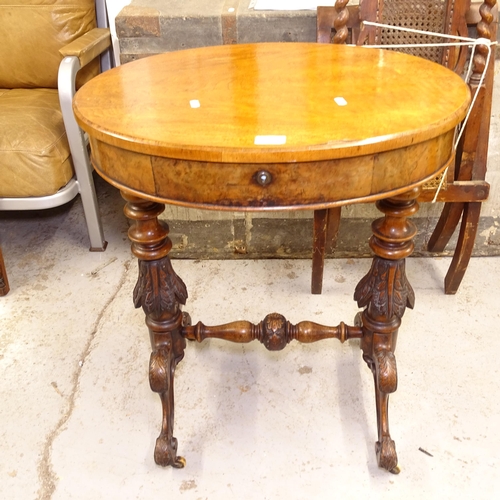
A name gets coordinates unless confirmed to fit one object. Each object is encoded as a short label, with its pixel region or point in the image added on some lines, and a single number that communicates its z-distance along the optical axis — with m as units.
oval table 1.14
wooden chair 1.96
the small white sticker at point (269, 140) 1.10
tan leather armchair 2.36
